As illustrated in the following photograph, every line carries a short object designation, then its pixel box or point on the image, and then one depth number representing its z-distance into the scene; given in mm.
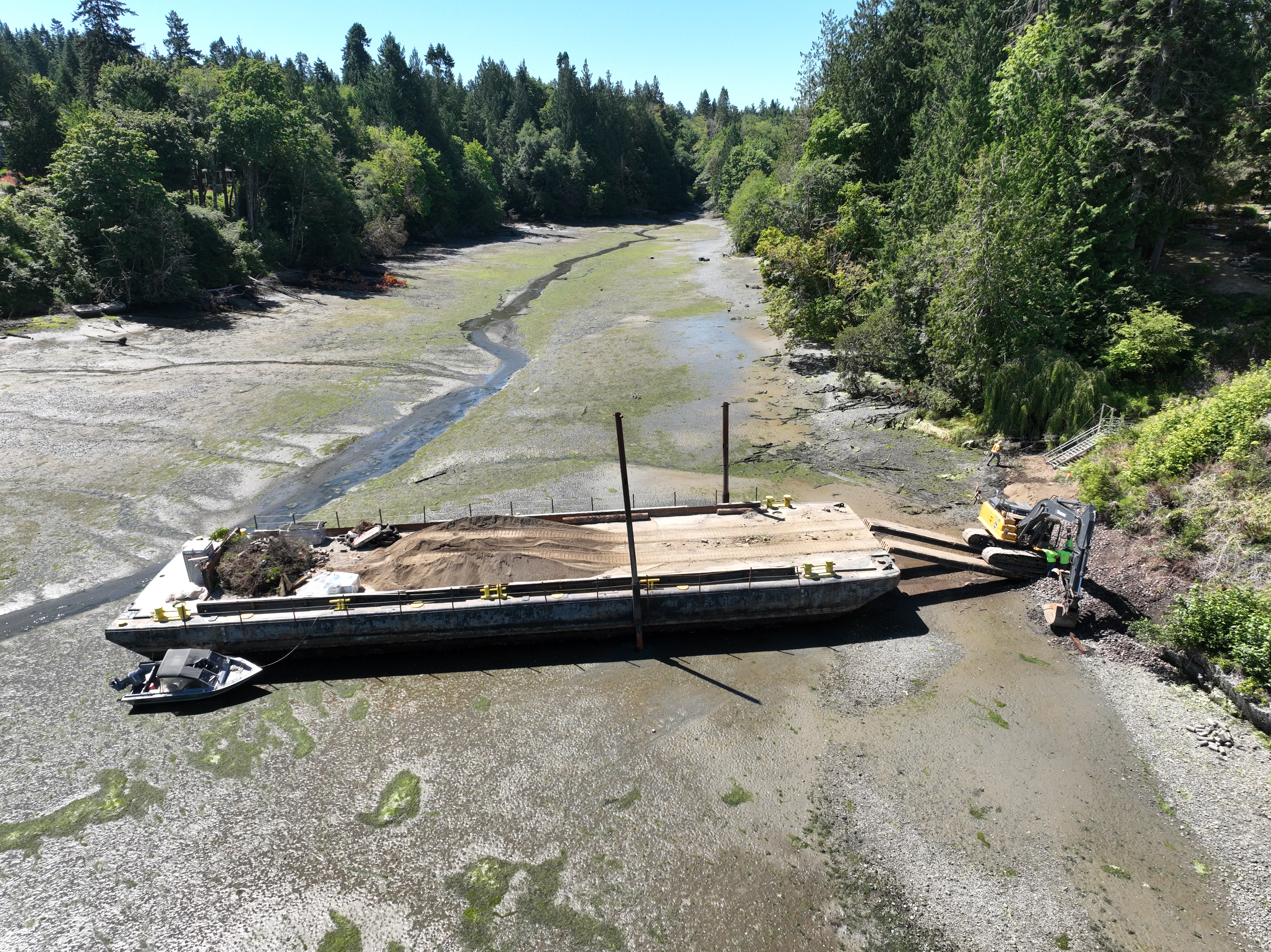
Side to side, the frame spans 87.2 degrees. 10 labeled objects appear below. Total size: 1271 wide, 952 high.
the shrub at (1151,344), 26719
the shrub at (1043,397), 26719
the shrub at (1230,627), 14641
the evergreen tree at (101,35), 81500
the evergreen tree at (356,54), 135750
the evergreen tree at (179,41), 113000
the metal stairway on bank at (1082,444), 25500
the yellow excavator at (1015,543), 18625
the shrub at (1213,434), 19953
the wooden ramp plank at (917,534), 20750
